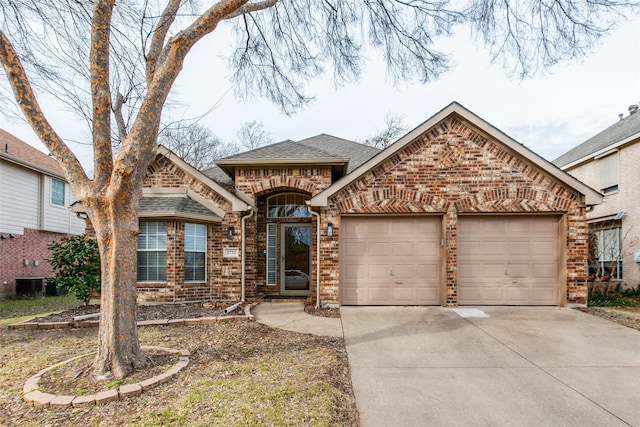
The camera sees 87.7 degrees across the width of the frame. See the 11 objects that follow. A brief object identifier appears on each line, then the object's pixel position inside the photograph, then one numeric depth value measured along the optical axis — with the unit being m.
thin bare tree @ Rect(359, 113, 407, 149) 23.47
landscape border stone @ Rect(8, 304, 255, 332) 6.69
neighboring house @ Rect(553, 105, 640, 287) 11.69
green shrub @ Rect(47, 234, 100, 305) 8.30
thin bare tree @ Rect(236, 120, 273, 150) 29.80
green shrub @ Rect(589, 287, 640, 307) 9.17
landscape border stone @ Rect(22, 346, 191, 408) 3.48
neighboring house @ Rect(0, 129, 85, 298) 12.66
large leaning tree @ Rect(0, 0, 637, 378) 4.10
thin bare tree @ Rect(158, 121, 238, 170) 23.88
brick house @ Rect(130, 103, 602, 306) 8.17
